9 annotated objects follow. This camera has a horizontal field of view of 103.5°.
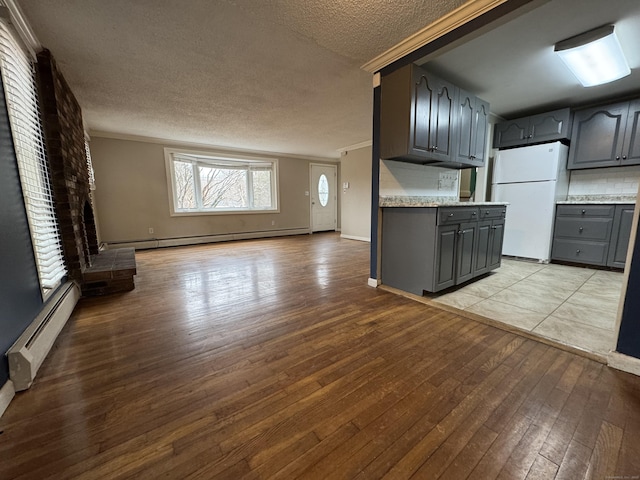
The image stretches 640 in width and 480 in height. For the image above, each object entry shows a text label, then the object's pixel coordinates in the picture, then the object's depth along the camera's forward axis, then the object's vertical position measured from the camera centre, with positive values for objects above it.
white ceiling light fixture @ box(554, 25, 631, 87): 2.05 +1.29
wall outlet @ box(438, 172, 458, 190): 3.41 +0.31
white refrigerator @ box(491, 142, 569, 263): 3.61 +0.16
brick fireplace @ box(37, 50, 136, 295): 2.26 +0.25
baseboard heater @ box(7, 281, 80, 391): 1.29 -0.78
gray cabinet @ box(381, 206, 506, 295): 2.36 -0.43
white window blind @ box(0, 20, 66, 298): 1.65 +0.41
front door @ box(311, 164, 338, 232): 7.47 +0.24
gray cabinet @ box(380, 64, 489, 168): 2.31 +0.84
